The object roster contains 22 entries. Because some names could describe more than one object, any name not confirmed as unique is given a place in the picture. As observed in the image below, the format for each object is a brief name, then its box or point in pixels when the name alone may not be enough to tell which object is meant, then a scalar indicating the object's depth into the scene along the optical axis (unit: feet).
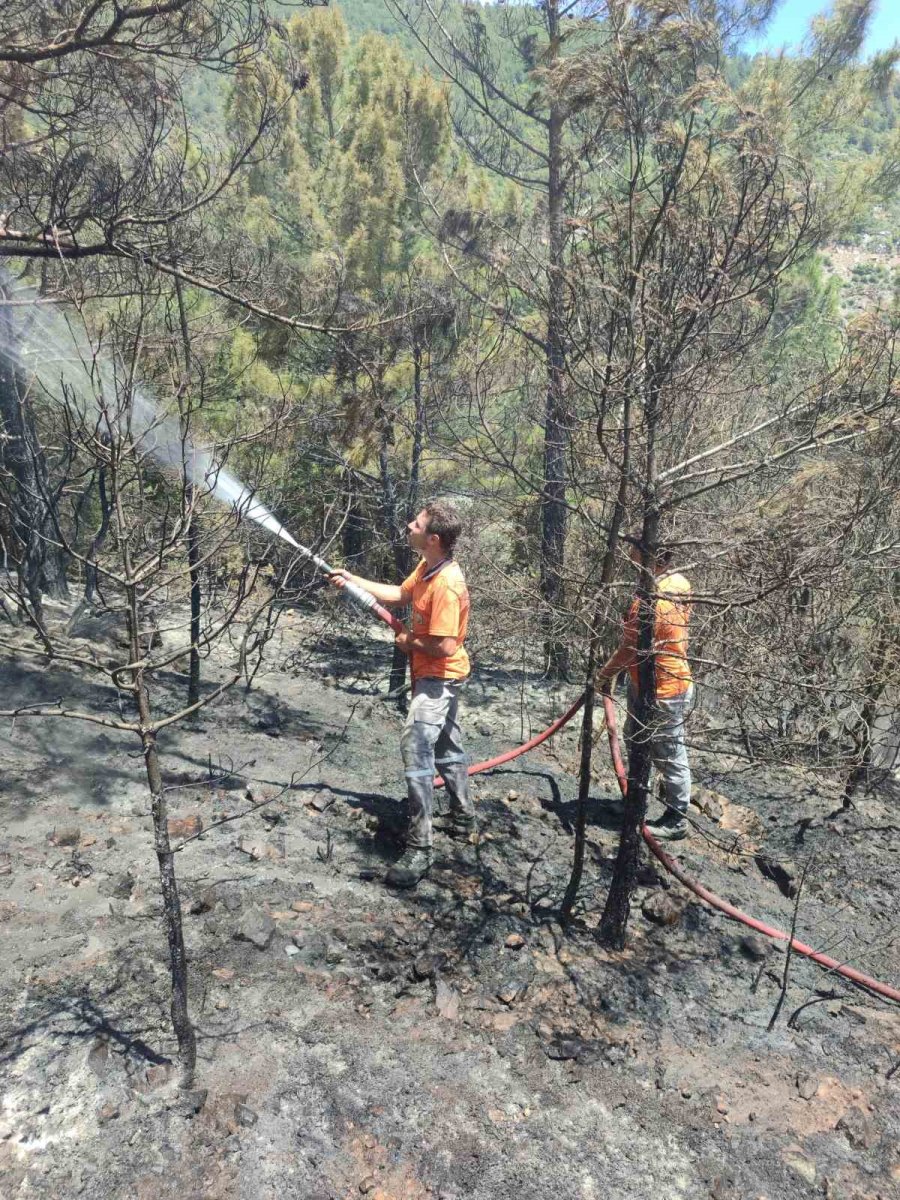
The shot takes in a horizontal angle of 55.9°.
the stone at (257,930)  12.62
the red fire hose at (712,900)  14.30
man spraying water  14.93
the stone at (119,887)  13.47
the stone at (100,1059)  9.96
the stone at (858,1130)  10.71
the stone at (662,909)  15.29
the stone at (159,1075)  9.91
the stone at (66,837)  14.93
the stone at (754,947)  14.76
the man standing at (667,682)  12.51
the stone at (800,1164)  10.11
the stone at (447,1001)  12.14
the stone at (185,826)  15.84
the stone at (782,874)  18.30
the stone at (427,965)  12.80
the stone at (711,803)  20.77
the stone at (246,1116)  9.64
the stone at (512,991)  12.66
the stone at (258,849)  15.39
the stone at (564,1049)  11.62
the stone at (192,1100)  9.64
